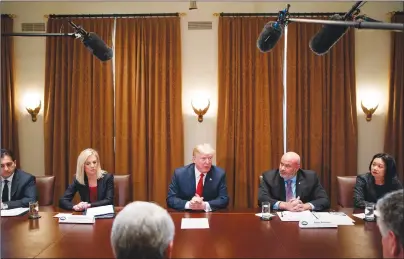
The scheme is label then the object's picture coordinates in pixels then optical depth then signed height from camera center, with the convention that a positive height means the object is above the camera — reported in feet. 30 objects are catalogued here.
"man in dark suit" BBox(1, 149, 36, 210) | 11.27 -1.95
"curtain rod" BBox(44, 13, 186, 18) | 15.05 +4.06
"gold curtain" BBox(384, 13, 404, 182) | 14.83 +0.70
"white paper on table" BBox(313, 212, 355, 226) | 8.48 -2.27
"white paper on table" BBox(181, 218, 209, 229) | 8.29 -2.32
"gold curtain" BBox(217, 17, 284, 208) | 14.92 +0.67
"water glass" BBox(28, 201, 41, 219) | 9.13 -2.21
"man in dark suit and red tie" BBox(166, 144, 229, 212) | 11.60 -1.90
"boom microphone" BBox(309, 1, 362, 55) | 7.12 +1.60
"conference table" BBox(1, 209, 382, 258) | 6.55 -2.31
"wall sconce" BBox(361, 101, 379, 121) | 14.99 +0.36
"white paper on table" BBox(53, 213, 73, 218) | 9.14 -2.35
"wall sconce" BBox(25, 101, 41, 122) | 15.42 +0.27
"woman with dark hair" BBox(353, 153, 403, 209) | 11.42 -1.81
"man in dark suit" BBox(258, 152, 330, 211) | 11.20 -1.92
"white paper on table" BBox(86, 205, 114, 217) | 9.12 -2.26
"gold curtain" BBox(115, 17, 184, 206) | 15.05 +0.80
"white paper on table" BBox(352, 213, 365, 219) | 9.02 -2.29
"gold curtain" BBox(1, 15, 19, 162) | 15.34 +1.10
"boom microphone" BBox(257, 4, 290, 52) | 6.79 +1.76
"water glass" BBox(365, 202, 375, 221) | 8.67 -2.11
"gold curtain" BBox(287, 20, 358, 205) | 14.85 +0.61
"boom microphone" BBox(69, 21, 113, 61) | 7.87 +1.67
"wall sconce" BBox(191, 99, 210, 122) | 15.17 +0.31
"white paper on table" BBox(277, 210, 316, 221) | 8.83 -2.28
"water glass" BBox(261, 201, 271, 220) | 8.95 -2.14
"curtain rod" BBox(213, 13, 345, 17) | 14.84 +4.10
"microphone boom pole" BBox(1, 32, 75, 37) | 6.84 +1.52
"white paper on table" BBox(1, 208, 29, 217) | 9.37 -2.36
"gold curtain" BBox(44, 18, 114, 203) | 15.12 +0.80
